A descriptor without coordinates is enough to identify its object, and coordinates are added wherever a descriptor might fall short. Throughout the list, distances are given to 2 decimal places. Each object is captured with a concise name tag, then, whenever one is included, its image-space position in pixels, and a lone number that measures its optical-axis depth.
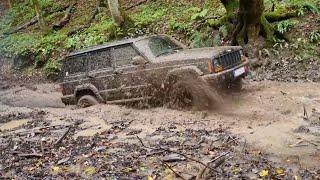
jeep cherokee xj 8.79
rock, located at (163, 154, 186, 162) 6.33
